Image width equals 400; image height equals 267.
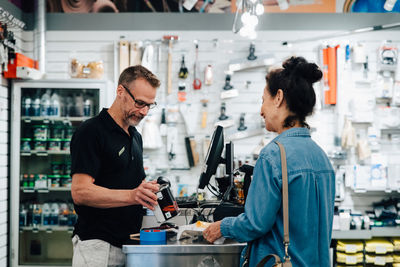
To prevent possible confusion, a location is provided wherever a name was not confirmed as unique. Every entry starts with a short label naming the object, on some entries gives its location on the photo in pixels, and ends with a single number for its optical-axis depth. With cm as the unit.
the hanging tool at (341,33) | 444
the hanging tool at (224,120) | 498
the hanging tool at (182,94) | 502
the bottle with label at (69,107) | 479
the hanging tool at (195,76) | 500
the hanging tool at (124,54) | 497
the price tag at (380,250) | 437
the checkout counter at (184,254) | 186
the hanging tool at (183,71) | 498
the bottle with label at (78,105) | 477
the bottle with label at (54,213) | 471
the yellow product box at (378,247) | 437
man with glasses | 199
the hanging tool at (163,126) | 499
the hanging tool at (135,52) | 497
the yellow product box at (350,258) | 434
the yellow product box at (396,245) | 441
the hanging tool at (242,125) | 498
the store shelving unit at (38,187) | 456
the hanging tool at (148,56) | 493
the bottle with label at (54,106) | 468
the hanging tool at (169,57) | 500
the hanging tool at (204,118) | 500
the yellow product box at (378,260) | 437
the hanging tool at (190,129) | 497
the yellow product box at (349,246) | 435
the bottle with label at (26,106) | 469
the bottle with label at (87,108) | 471
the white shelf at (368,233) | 437
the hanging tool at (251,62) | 493
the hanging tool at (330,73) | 486
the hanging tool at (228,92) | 498
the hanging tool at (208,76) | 497
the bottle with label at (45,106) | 467
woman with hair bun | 156
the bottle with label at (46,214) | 471
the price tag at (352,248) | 435
